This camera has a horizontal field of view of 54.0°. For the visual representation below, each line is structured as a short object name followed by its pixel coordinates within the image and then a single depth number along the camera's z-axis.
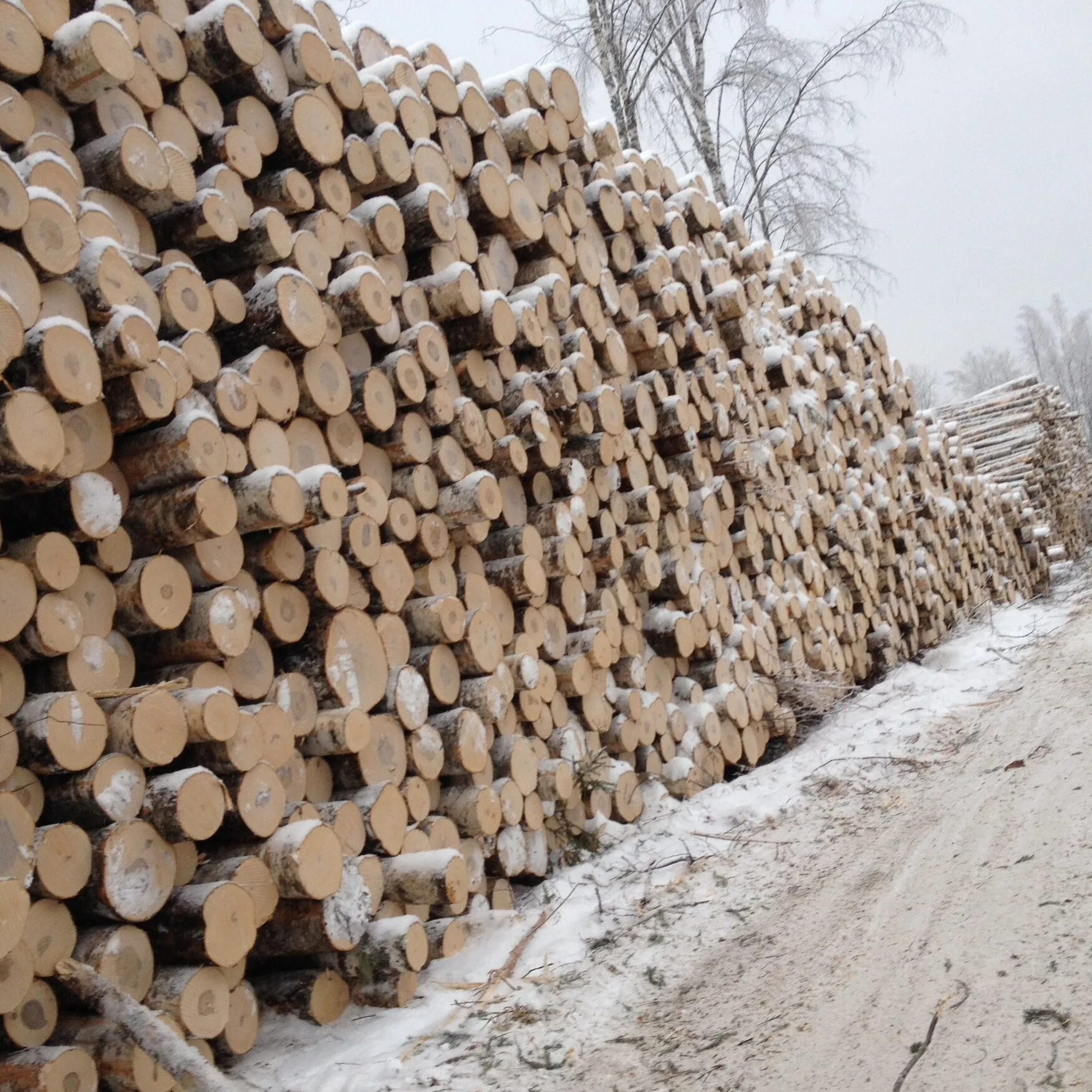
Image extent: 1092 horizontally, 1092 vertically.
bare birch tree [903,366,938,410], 52.66
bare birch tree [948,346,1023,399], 67.56
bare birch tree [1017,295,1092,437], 51.62
